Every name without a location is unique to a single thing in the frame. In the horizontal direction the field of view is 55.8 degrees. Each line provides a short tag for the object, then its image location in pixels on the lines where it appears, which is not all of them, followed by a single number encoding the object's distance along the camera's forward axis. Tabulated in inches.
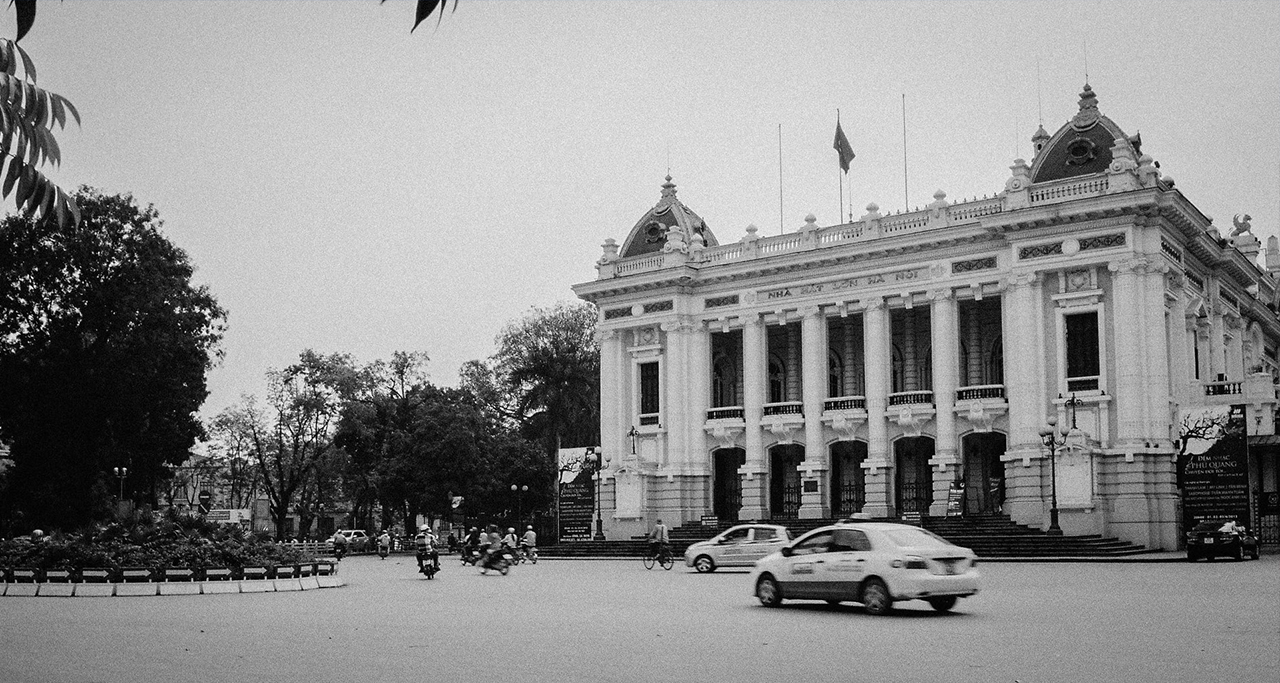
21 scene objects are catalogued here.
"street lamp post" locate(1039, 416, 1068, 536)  1428.4
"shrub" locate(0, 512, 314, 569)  916.0
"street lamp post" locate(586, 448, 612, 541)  1971.0
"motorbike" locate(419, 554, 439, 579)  1155.3
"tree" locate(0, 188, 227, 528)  1793.8
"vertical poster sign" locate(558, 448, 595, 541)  1930.4
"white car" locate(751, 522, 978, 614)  638.5
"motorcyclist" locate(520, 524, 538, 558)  1612.9
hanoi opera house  1523.1
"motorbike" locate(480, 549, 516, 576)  1238.3
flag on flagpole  1871.3
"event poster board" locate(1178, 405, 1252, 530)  1357.0
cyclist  1391.5
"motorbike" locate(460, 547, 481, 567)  1394.9
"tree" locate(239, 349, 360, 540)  2437.3
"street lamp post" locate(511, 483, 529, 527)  2381.5
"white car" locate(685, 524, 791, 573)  1261.1
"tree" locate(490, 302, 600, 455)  2519.7
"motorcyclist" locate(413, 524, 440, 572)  1158.3
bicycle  1368.1
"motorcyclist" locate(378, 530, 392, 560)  1885.5
